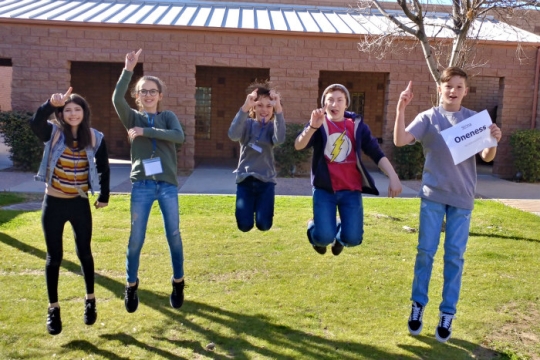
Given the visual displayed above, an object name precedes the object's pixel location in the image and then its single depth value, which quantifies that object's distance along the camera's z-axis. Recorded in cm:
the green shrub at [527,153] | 1426
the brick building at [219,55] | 1428
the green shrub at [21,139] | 1353
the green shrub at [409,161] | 1409
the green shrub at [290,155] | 1393
